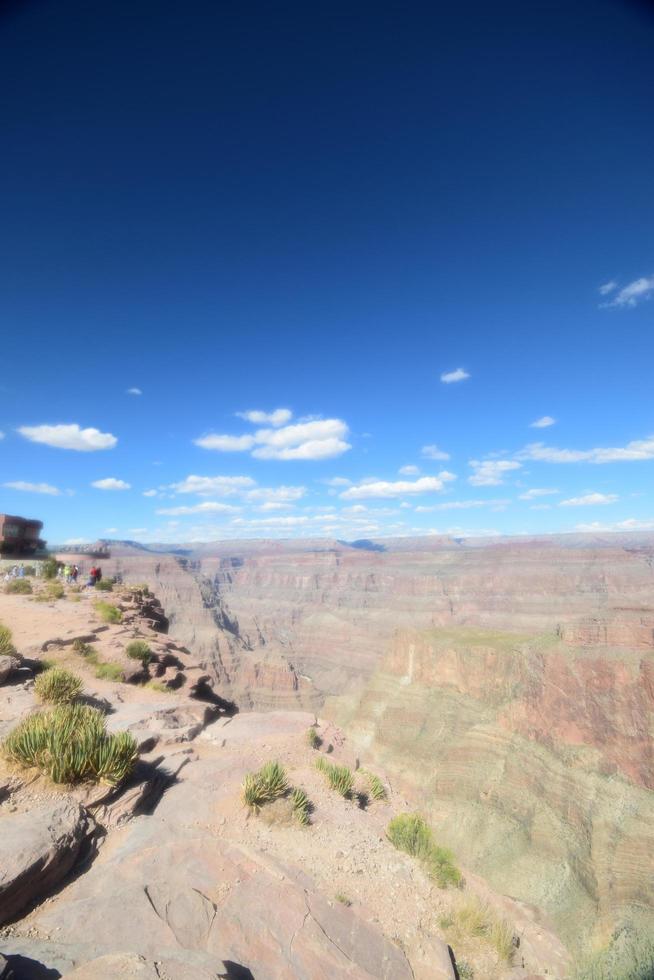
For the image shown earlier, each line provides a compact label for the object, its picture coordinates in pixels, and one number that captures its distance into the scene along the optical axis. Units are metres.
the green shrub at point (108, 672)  15.82
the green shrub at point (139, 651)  17.66
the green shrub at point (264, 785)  9.07
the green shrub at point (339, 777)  11.32
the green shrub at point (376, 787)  12.38
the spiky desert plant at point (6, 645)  13.77
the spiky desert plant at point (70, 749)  7.56
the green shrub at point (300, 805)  9.12
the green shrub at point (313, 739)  13.65
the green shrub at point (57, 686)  11.33
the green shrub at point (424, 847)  9.29
